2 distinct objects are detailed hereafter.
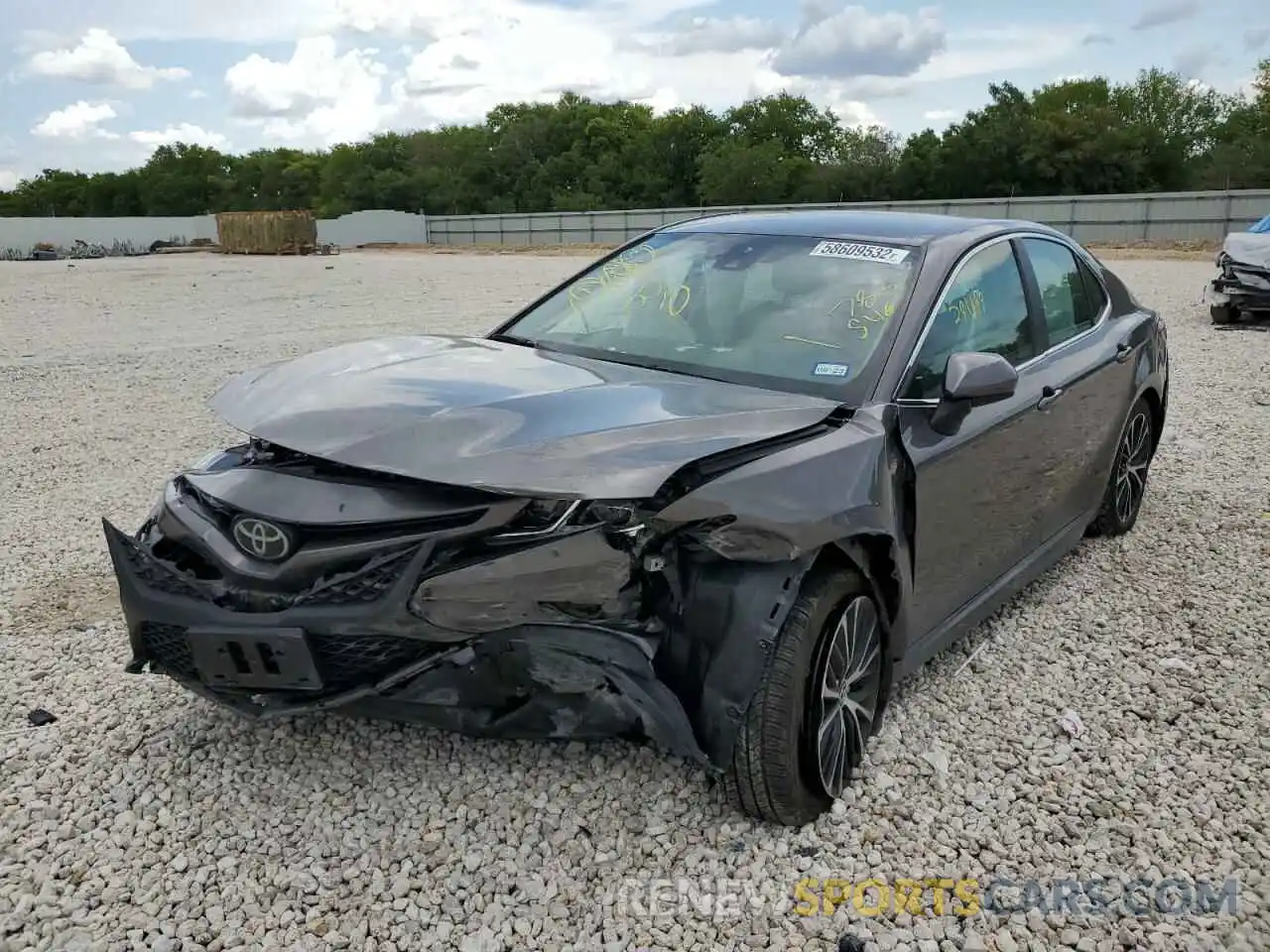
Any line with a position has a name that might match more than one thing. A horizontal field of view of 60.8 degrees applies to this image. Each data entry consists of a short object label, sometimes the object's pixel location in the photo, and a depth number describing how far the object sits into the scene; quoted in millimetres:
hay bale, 50000
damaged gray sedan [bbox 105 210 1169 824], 2621
